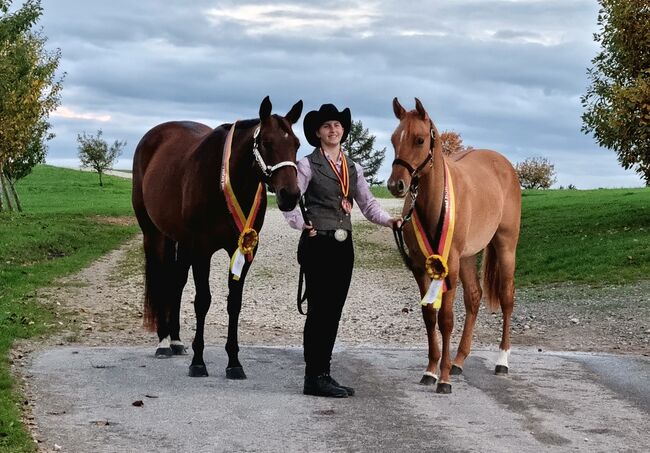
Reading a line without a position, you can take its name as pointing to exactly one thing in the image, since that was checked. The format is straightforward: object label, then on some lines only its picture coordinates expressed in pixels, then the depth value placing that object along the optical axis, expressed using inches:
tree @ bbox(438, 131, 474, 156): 3097.9
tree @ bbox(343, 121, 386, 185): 3614.7
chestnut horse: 300.4
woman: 301.7
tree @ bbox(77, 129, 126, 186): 2406.5
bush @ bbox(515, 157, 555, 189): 2807.6
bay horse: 307.1
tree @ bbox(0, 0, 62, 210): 1079.6
